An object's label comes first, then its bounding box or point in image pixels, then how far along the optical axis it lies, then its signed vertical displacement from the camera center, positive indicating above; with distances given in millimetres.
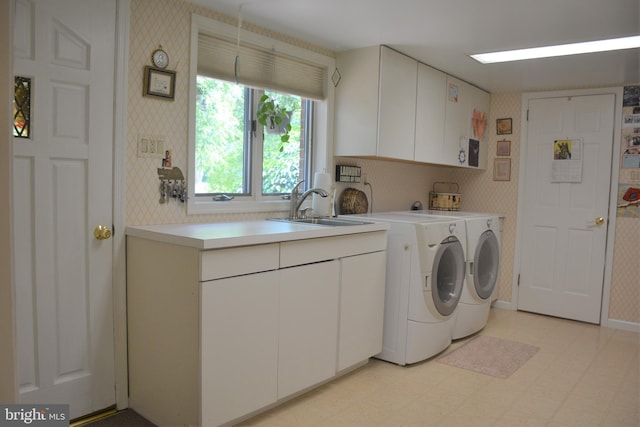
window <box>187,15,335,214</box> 2754 +406
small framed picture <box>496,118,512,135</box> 4715 +624
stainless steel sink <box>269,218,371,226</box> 3090 -244
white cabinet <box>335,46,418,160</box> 3354 +603
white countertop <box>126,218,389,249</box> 2045 -244
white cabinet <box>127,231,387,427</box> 2070 -687
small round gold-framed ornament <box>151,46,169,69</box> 2475 +627
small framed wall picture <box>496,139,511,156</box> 4734 +411
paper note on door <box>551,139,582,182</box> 4340 +279
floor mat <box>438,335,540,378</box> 3169 -1179
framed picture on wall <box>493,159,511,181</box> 4742 +199
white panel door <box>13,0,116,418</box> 2072 -128
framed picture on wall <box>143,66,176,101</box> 2445 +498
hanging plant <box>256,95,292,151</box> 2990 +421
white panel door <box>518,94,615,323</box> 4254 -177
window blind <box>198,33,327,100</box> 2746 +719
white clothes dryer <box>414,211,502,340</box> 3654 -665
